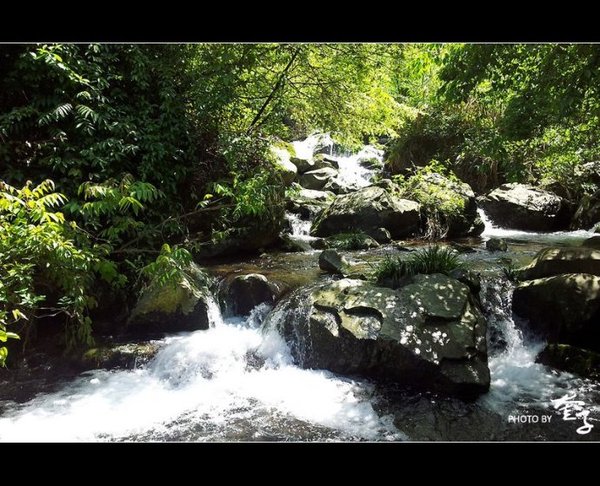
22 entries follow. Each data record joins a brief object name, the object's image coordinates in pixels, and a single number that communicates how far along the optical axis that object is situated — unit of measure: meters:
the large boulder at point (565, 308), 3.83
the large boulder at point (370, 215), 8.20
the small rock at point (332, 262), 5.88
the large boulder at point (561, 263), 4.28
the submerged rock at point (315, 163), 12.68
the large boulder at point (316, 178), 11.96
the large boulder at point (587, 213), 8.09
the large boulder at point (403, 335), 3.46
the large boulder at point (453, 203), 8.44
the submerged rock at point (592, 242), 6.01
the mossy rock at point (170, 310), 4.55
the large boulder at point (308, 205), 9.42
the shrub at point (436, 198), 8.37
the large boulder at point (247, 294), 5.06
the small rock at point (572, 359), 3.58
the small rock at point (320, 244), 7.68
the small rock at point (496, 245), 6.77
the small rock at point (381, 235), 7.98
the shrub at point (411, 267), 4.46
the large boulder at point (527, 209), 8.29
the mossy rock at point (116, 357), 4.04
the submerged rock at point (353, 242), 7.49
